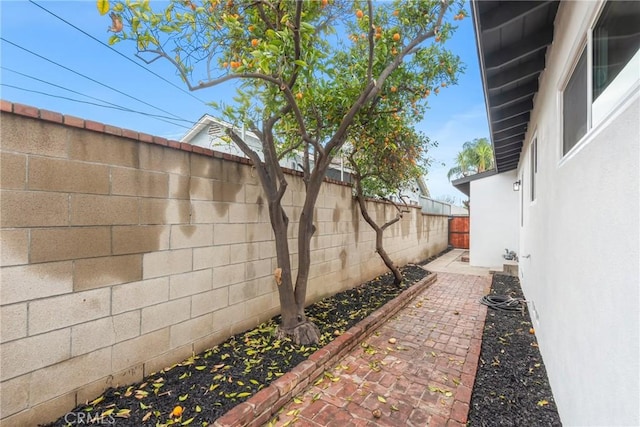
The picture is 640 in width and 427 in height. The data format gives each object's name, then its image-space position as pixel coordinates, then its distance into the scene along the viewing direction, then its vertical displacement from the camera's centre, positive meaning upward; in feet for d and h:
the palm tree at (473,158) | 72.84 +16.41
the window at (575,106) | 7.23 +3.27
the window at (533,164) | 16.26 +3.43
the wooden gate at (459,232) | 52.95 -2.33
